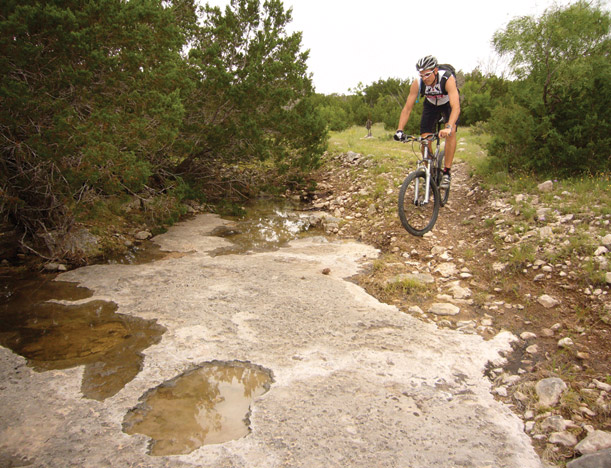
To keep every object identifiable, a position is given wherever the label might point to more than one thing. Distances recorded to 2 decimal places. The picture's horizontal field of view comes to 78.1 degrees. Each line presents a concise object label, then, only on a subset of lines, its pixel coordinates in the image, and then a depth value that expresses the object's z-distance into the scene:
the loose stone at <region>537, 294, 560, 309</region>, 3.59
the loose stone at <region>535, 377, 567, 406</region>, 2.42
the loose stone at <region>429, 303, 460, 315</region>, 3.69
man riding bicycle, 4.75
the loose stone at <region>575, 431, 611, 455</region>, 1.99
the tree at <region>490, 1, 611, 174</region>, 6.01
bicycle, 5.02
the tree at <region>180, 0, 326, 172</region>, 6.63
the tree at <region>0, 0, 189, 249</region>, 3.86
